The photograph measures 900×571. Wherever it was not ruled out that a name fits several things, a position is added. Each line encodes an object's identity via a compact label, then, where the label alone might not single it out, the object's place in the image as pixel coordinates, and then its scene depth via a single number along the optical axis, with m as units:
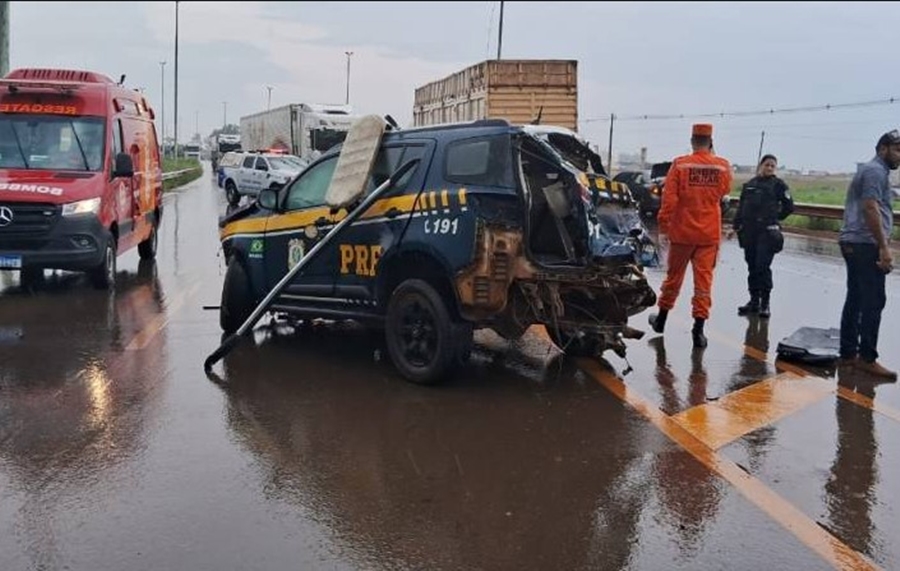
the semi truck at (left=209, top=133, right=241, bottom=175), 65.43
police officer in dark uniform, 9.38
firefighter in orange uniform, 7.68
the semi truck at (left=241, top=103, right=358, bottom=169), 33.03
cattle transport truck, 22.16
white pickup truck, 30.45
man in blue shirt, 6.65
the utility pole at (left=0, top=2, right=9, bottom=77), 16.98
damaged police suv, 5.84
